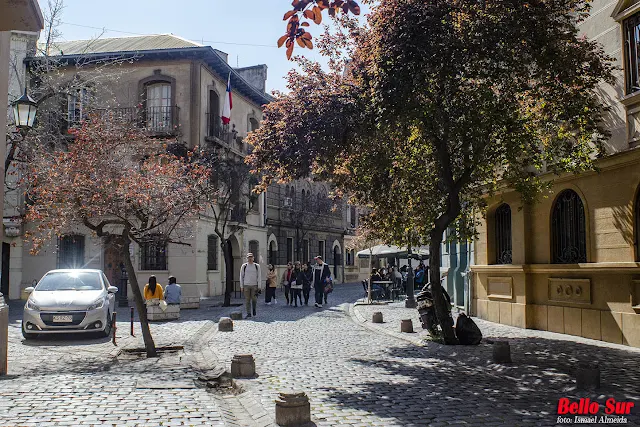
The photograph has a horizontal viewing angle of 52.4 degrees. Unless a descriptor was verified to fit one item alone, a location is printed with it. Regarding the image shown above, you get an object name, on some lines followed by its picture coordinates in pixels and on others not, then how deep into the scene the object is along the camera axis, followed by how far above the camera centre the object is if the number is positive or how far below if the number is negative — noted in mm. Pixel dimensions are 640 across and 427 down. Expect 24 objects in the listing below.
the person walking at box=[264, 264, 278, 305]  24702 -846
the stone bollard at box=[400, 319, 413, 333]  14109 -1341
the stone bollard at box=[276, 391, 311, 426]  6031 -1352
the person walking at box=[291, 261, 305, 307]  23853 -595
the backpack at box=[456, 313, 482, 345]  11508 -1219
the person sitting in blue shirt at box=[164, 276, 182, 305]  18875 -804
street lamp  12016 +2858
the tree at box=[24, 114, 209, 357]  11078 +1267
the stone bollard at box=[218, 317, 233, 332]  15070 -1387
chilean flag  29219 +7096
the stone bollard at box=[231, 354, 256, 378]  8828 -1395
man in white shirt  18484 -428
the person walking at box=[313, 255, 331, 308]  23166 -547
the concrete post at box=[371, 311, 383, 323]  16594 -1368
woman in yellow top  17672 -716
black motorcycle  12570 -920
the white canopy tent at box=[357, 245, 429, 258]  28184 +529
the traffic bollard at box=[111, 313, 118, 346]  12391 -1233
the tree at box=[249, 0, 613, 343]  9570 +2526
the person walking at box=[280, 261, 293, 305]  24059 -624
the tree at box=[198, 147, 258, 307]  24641 +3506
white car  13273 -875
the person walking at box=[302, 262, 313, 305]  23938 -783
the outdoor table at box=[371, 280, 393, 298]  27086 -890
